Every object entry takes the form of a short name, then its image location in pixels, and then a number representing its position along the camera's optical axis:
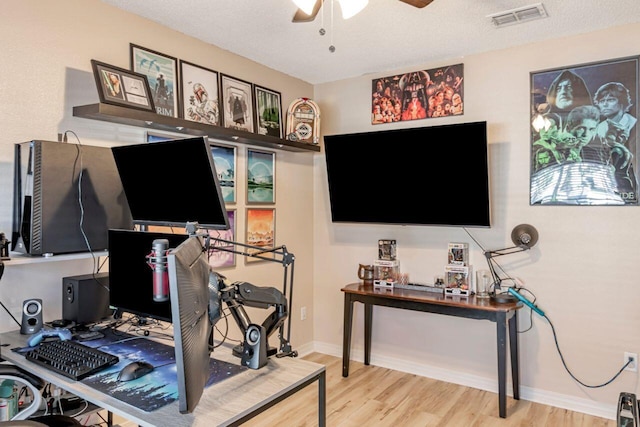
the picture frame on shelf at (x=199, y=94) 2.97
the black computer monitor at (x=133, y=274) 1.98
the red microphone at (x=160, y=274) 1.41
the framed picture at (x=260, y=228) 3.50
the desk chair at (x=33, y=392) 1.70
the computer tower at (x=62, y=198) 2.01
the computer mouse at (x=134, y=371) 1.57
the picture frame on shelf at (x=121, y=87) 2.31
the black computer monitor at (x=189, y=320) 1.16
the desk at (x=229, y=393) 1.32
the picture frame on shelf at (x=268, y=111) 3.56
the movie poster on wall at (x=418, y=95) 3.44
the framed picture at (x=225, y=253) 3.19
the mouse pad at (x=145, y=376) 1.44
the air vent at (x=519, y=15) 2.57
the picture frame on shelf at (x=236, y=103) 3.27
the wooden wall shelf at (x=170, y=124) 2.29
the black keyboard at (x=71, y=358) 1.60
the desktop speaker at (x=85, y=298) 2.19
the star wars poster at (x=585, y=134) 2.81
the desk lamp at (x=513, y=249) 3.08
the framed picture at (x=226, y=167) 3.22
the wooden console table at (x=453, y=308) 2.86
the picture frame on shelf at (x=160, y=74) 2.69
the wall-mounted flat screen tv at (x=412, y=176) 3.07
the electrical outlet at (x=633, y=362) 2.80
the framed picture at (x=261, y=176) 3.52
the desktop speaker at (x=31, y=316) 2.06
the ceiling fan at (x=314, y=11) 2.00
